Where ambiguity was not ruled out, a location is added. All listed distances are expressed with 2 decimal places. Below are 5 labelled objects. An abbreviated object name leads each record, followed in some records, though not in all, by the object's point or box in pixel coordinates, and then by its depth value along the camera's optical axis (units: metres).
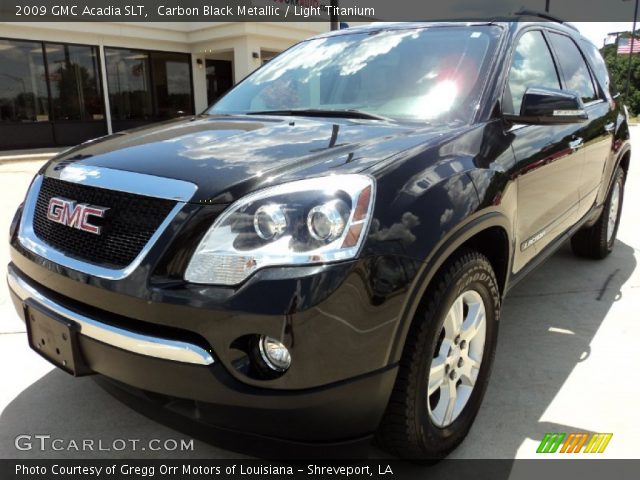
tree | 51.06
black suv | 1.64
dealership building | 14.42
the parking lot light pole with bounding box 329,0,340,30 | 10.55
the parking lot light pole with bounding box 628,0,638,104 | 31.45
